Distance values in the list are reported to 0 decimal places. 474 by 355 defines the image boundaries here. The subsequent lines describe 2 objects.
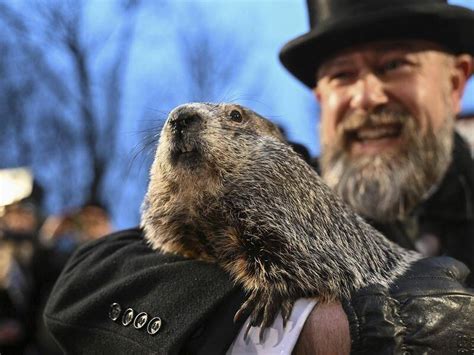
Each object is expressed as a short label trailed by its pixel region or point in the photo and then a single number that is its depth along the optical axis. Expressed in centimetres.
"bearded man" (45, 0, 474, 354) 128
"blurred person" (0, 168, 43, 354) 202
